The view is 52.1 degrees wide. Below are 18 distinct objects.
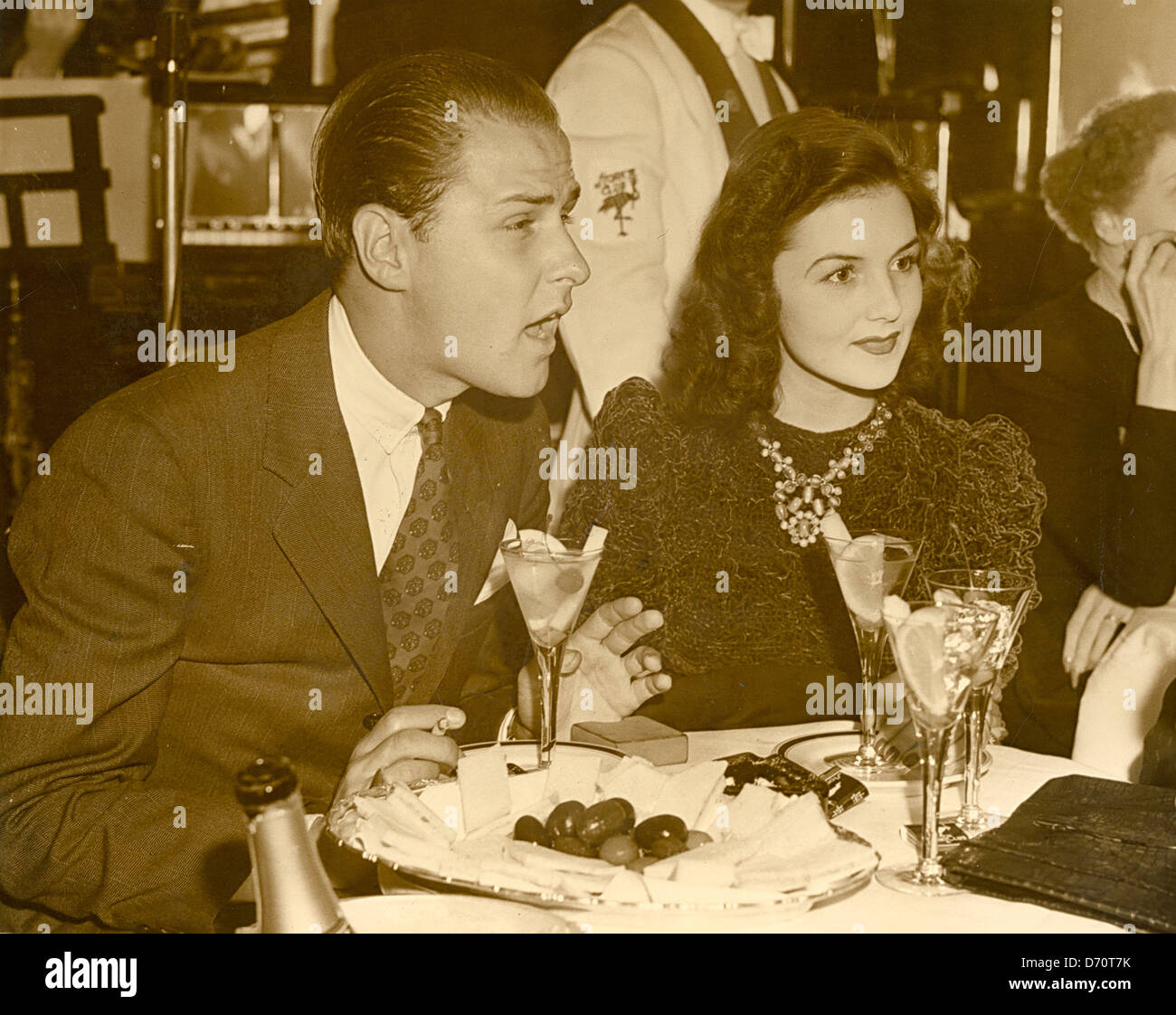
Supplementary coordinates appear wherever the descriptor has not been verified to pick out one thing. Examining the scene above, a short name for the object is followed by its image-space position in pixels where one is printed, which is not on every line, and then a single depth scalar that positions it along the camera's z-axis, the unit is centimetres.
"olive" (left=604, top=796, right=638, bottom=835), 148
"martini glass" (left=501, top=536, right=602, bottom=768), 174
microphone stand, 221
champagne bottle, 123
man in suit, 181
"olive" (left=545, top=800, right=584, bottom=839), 145
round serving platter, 131
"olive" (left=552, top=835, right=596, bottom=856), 143
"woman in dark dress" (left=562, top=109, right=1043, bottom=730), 228
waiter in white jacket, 233
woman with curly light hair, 235
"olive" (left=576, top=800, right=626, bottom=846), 145
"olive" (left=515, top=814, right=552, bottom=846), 146
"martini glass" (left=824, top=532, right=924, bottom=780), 180
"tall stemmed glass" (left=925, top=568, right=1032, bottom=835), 157
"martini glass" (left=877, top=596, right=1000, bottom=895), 143
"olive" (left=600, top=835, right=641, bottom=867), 141
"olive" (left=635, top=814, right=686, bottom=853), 144
